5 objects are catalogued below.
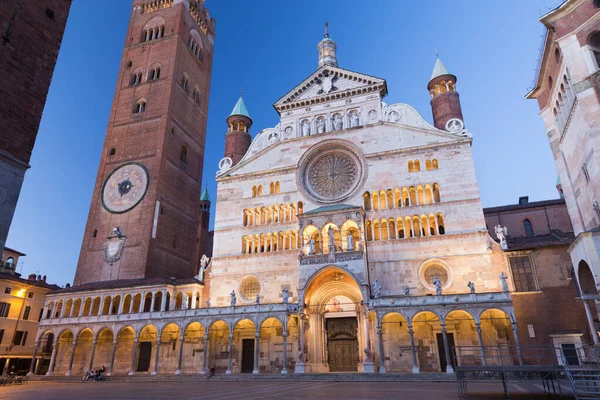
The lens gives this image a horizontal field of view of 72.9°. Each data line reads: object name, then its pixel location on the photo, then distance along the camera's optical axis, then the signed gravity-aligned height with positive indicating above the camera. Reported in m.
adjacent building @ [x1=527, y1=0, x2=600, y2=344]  19.12 +11.84
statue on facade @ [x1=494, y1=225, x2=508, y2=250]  27.72 +7.73
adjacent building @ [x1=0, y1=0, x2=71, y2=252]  10.55 +7.30
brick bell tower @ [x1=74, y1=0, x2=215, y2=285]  36.81 +19.41
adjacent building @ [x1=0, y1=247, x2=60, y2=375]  36.88 +3.79
